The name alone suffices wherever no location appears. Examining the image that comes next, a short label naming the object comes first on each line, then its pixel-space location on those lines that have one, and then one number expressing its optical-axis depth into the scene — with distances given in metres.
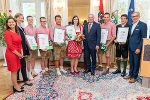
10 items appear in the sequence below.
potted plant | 3.72
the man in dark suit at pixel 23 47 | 2.57
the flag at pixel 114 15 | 3.83
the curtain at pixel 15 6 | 4.98
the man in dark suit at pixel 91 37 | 3.06
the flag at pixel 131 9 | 4.12
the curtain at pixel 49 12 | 4.66
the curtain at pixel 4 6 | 4.75
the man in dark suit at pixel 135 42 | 2.59
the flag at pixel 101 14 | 3.95
